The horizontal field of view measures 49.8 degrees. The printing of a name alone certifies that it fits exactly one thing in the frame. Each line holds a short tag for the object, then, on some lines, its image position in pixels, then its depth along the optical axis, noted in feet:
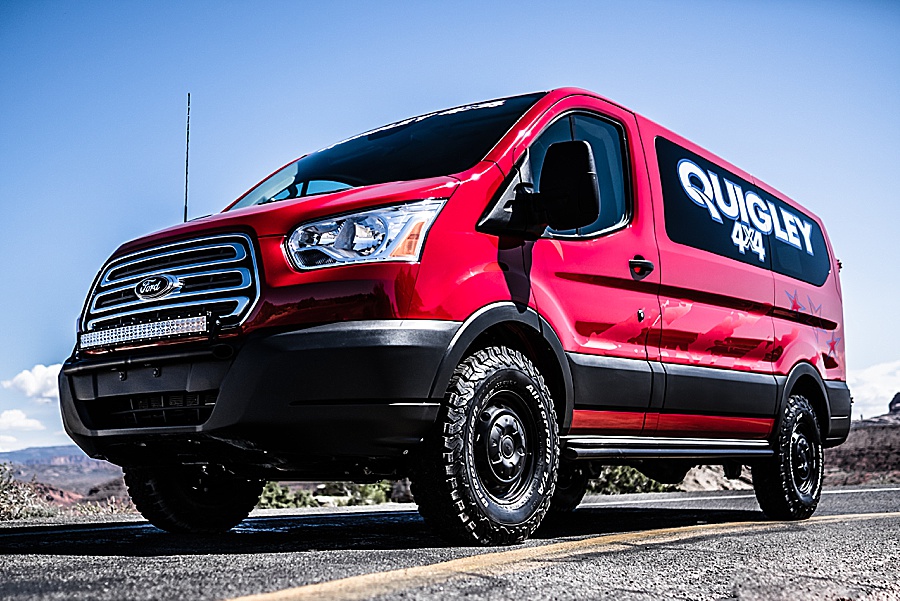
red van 12.33
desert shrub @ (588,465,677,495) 42.27
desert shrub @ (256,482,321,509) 36.52
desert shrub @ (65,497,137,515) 26.68
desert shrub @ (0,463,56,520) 25.05
